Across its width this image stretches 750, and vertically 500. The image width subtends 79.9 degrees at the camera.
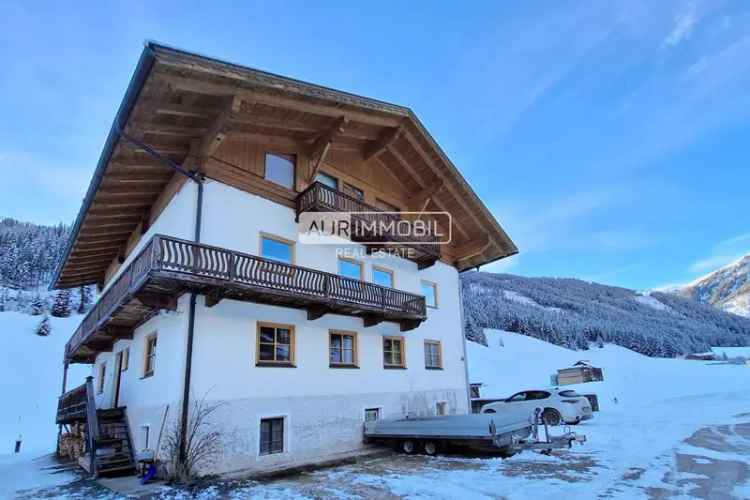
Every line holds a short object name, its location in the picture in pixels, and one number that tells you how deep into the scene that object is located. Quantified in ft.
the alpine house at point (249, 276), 36.65
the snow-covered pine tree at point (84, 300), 212.43
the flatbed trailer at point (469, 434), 40.45
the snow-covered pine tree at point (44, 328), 176.86
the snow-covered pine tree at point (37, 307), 197.57
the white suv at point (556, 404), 63.77
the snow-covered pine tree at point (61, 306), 200.23
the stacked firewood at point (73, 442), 53.87
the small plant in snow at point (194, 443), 33.68
